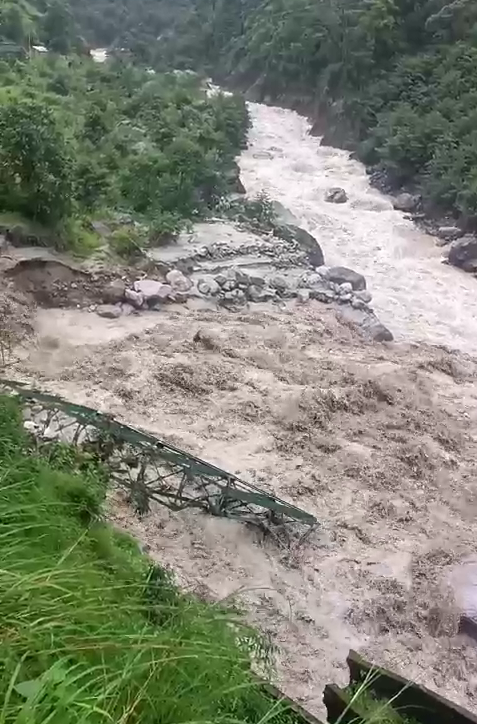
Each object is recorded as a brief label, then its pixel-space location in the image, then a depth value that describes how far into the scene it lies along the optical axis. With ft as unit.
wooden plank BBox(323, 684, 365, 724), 12.82
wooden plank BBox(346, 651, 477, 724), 13.35
